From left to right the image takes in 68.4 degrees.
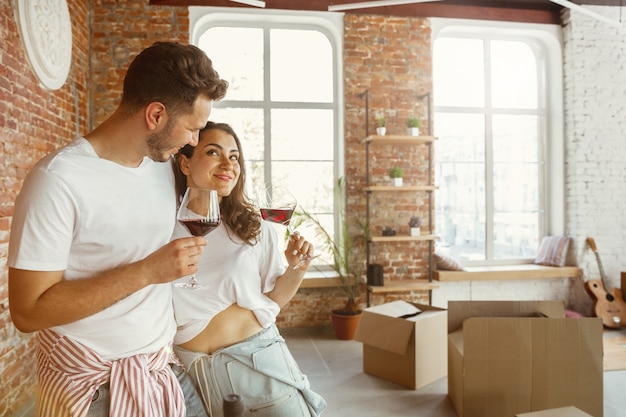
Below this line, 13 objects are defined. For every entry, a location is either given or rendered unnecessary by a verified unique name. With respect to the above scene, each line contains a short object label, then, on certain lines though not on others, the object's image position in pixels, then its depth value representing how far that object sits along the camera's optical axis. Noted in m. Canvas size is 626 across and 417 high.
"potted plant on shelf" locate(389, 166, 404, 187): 4.86
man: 1.02
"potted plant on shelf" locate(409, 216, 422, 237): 4.87
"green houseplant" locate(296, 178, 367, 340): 4.73
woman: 1.39
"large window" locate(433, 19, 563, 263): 5.59
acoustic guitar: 4.92
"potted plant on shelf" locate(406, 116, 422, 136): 4.85
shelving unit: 4.74
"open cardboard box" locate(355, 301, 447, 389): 3.25
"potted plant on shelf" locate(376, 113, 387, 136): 4.78
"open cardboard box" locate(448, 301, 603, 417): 2.40
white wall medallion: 2.95
